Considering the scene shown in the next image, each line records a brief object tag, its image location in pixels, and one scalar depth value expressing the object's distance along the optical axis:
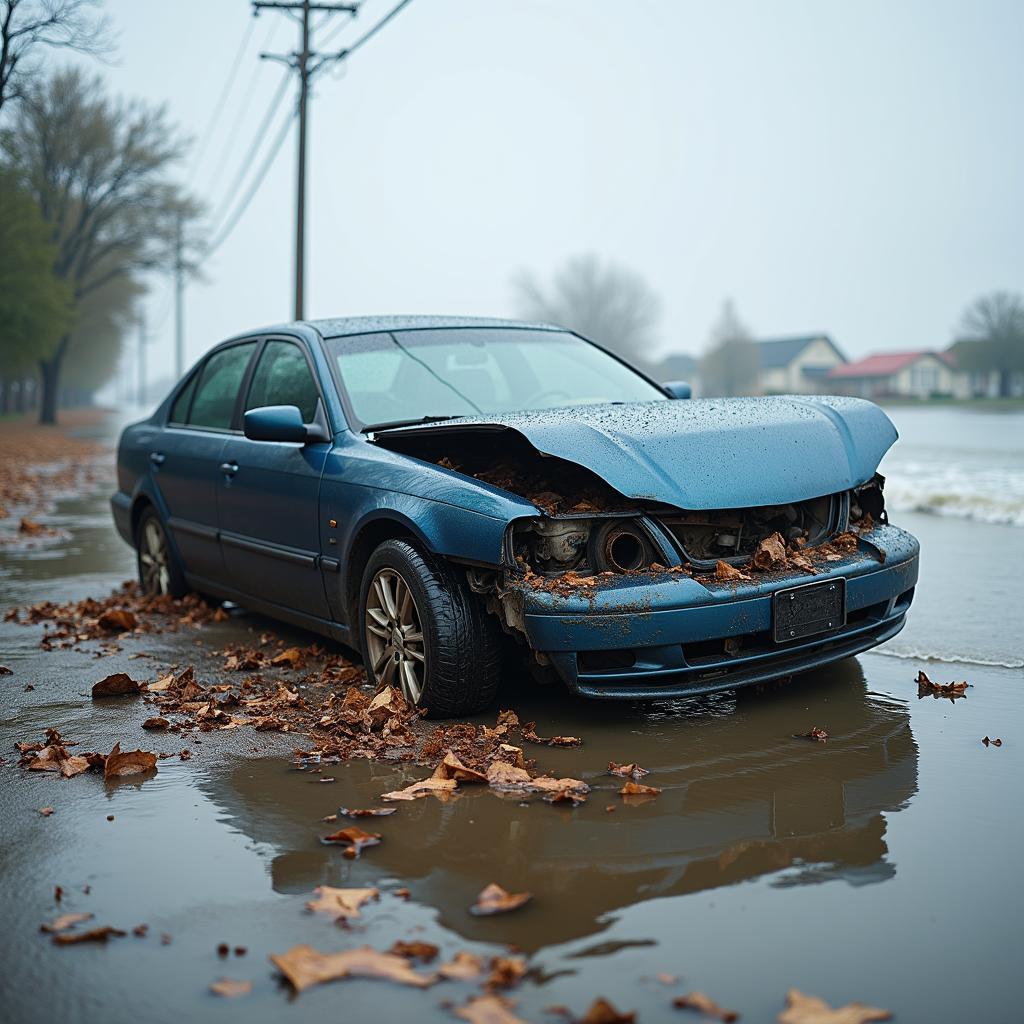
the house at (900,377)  98.50
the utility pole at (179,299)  48.03
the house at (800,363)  120.94
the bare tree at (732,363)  109.06
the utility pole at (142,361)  102.44
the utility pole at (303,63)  23.23
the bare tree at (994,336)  75.00
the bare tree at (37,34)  19.02
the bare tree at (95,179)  43.28
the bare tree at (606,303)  107.62
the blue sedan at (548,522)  4.18
